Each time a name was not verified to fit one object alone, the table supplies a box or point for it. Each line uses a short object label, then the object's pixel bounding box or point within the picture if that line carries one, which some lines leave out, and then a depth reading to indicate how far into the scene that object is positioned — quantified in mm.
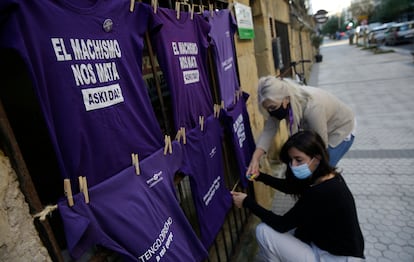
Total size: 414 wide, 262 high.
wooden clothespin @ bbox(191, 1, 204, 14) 2154
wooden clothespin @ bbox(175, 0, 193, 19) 1745
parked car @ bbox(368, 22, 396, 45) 24516
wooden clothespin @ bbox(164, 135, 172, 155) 1543
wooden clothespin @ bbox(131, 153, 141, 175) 1306
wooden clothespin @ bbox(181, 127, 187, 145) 1721
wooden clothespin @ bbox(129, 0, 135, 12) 1376
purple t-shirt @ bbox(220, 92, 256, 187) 2441
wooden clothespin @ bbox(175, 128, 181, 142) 1693
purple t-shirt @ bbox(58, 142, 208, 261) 1040
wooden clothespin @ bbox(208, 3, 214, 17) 2259
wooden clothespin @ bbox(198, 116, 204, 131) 1955
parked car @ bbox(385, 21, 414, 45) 21047
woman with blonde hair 2250
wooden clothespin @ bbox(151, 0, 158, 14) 1527
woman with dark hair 1793
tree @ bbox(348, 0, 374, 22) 46656
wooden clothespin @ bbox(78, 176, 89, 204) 1051
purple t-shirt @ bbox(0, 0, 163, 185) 912
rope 985
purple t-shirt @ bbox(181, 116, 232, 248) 1816
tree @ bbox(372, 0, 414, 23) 32600
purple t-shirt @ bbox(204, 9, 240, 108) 2312
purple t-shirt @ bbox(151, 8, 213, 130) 1609
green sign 2926
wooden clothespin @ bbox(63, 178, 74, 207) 1013
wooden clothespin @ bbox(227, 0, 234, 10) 2789
